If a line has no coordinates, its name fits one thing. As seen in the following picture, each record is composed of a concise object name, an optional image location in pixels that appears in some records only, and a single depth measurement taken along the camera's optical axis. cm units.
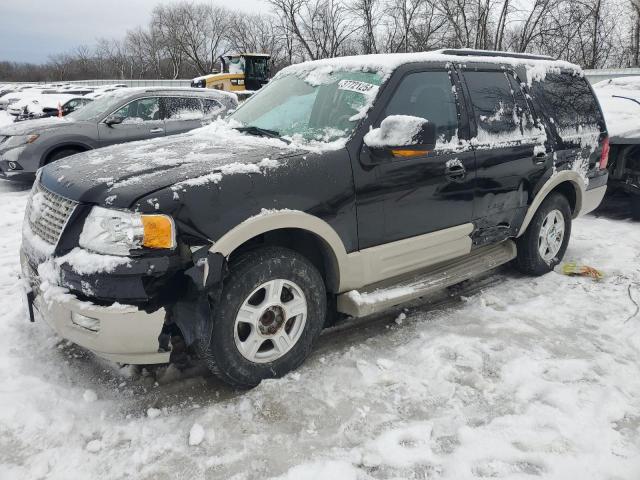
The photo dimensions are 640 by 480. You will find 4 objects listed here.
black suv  253
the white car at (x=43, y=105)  1623
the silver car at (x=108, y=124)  807
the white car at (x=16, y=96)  2981
